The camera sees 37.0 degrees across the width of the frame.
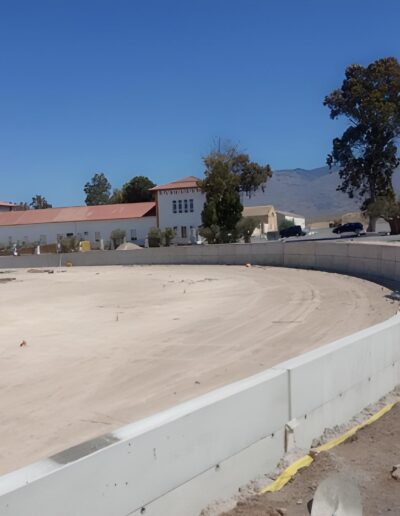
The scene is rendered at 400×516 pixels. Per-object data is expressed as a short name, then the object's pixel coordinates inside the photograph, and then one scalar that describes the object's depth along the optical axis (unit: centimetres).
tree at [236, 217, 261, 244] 5441
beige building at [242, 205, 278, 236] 9511
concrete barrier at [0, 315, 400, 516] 337
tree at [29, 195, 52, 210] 15862
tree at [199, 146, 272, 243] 5366
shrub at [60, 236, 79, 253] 6106
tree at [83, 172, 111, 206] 16356
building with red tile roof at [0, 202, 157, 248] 7644
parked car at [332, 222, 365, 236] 7031
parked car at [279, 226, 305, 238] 7912
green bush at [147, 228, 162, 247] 6197
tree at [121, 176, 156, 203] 10312
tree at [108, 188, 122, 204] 10888
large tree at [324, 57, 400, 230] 6525
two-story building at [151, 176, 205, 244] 7438
